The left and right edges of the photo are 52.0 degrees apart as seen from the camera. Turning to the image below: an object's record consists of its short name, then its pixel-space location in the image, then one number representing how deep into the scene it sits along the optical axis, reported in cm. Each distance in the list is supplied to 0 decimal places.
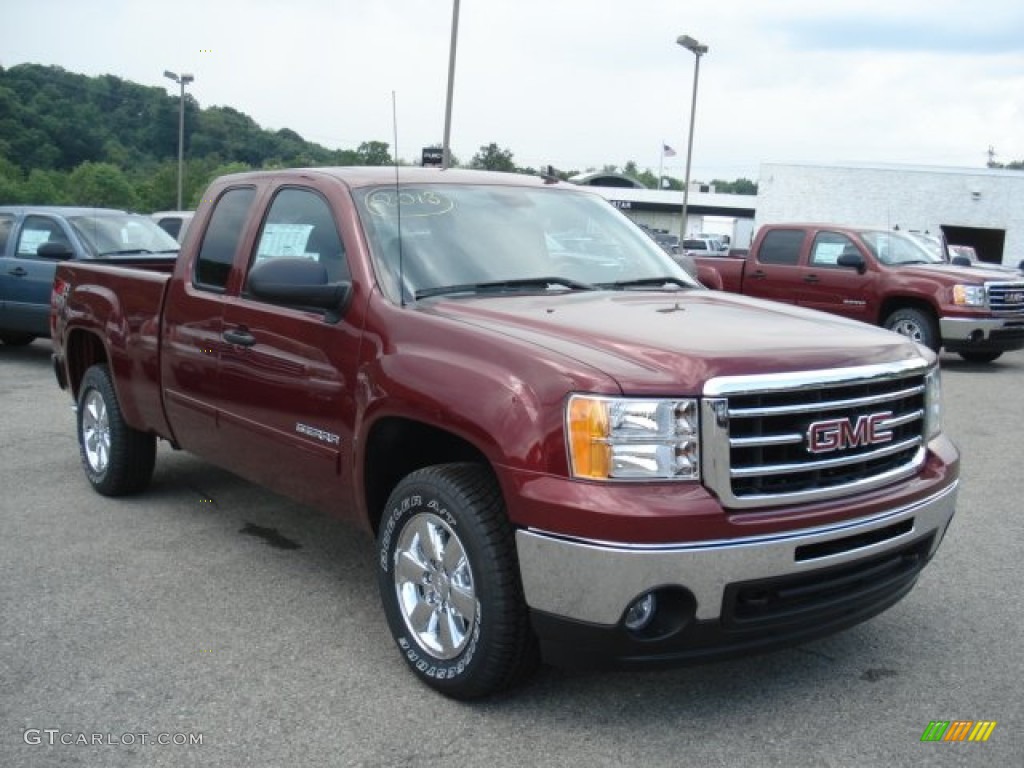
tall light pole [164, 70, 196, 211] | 3231
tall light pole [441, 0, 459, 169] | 1487
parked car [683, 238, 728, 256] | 3838
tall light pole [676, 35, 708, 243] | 2686
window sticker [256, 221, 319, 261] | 468
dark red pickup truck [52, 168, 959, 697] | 314
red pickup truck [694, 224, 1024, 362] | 1304
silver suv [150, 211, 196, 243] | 1950
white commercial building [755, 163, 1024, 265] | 3647
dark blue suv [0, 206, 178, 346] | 1195
